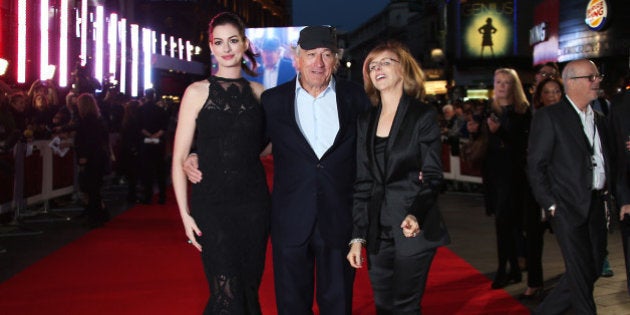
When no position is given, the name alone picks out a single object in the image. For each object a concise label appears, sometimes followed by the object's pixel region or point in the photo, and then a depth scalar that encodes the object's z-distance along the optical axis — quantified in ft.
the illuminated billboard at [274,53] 72.64
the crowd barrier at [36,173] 34.63
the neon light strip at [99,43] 79.51
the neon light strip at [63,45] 63.70
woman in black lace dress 12.52
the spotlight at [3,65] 48.67
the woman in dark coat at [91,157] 36.96
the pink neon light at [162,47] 144.40
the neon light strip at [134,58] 103.99
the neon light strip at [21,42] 53.87
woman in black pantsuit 12.44
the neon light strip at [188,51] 179.05
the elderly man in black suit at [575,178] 15.19
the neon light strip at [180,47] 169.54
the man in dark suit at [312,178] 12.96
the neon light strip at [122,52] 91.97
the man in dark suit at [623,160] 15.89
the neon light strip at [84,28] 72.46
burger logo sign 71.99
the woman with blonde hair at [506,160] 21.24
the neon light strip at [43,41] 58.90
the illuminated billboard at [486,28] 146.61
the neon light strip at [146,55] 110.55
